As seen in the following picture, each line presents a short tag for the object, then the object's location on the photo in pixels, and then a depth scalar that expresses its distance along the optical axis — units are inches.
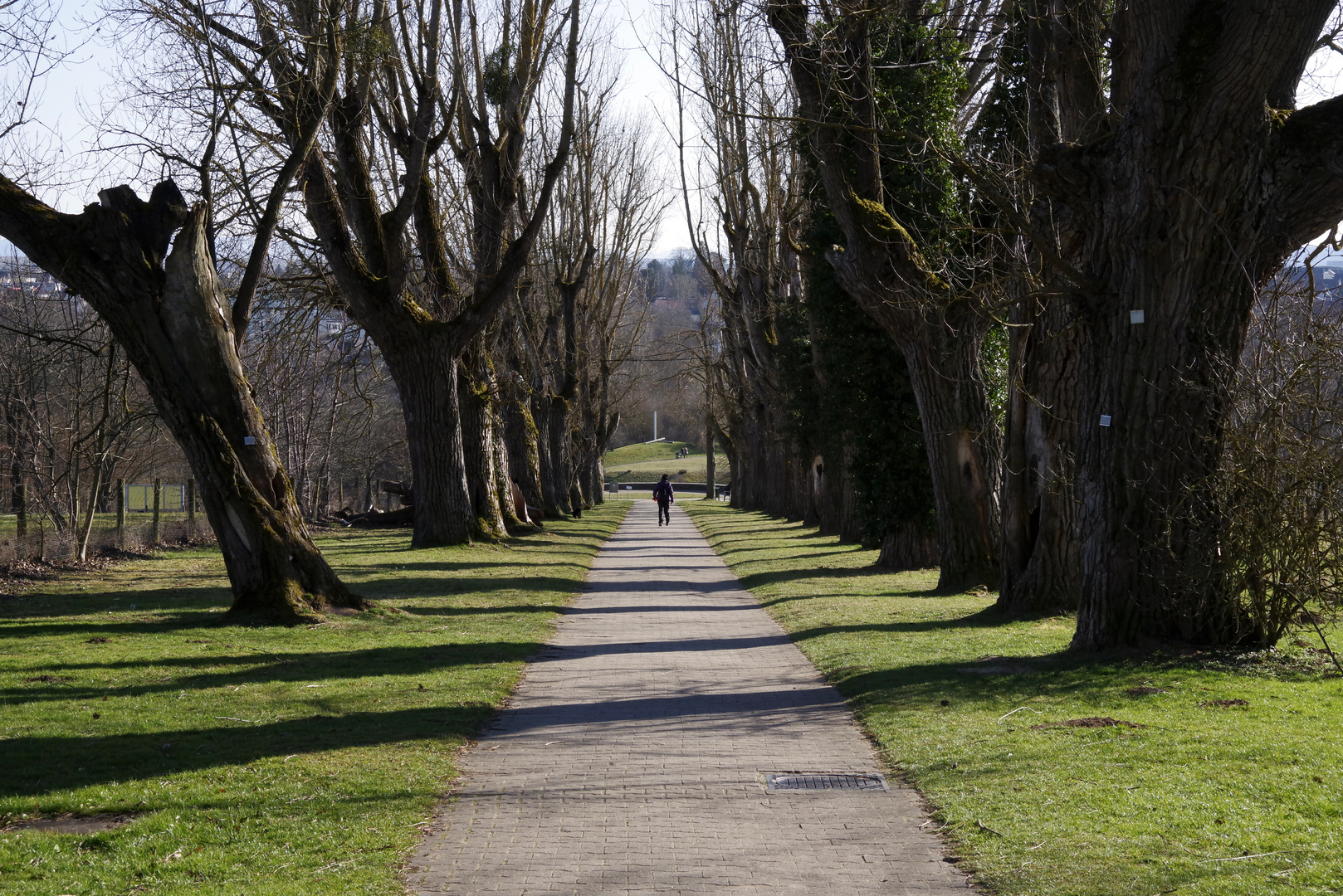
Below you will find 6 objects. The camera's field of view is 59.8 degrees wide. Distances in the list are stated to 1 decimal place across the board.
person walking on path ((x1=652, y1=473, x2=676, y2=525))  1796.3
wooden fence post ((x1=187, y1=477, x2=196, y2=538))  1167.6
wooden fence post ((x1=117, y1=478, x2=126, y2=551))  993.5
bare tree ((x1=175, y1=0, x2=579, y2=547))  610.5
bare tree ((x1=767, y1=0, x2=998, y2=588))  597.3
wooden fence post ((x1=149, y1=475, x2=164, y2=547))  1067.3
